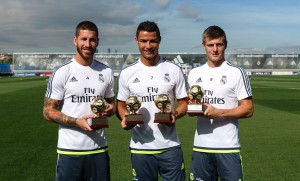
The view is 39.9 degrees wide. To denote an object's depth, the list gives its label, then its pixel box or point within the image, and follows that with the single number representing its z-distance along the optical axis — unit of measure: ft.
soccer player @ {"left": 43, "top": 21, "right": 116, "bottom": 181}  14.58
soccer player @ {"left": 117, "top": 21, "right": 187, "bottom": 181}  14.55
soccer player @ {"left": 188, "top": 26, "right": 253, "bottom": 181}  14.98
